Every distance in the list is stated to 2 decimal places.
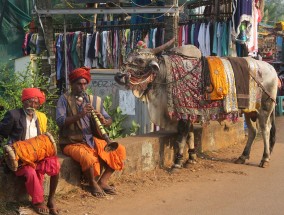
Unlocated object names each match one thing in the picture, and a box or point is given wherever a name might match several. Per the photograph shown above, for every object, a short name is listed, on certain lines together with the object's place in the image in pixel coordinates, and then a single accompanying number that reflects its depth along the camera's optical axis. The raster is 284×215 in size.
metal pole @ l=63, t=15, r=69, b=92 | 11.41
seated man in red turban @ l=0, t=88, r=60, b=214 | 4.88
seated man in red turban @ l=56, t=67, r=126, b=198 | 5.59
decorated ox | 7.05
